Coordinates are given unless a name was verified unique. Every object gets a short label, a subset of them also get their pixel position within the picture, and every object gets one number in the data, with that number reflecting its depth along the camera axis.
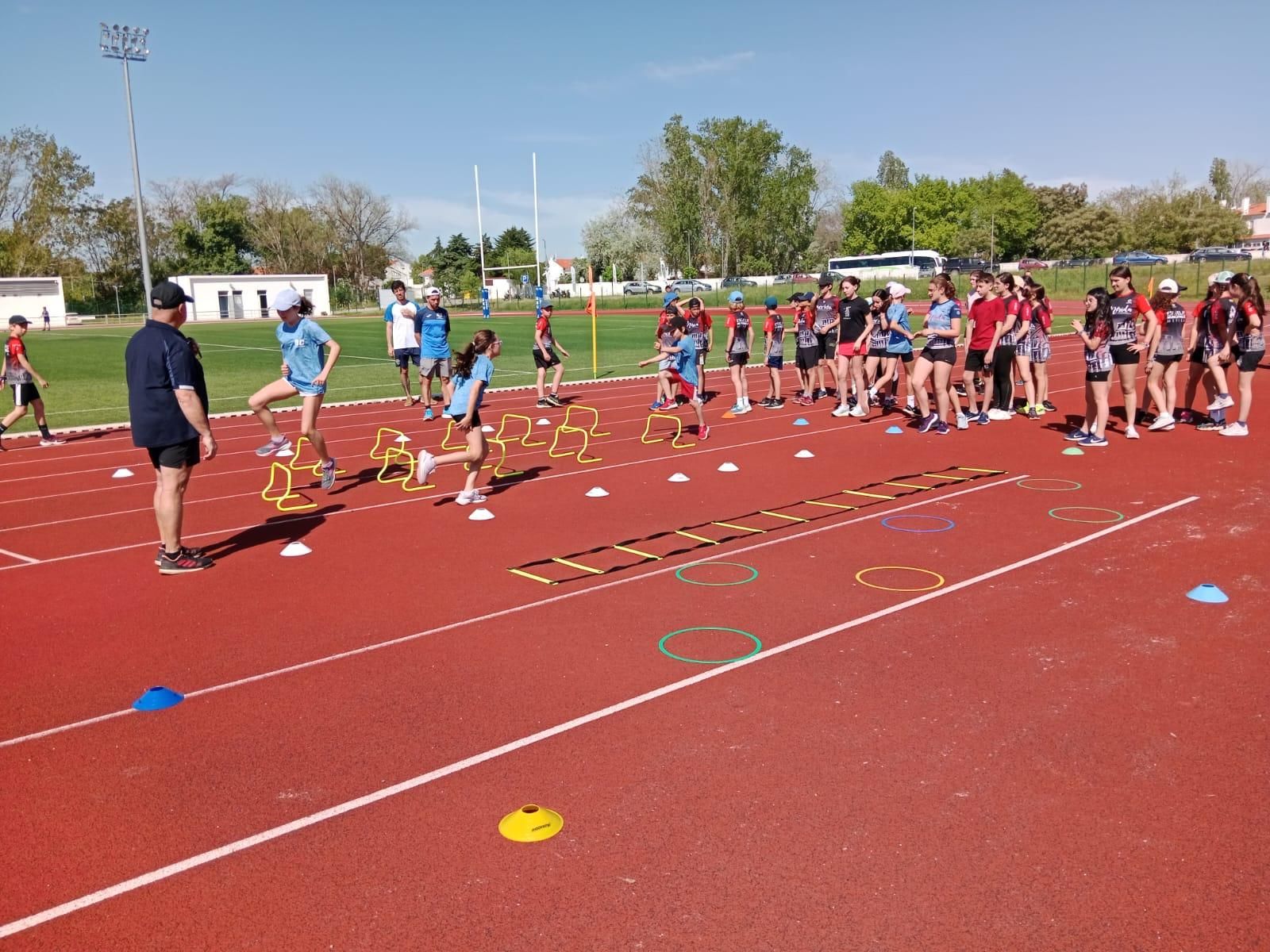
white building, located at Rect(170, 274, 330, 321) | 70.31
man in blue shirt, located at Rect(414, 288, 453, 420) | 13.82
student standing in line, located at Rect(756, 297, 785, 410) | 14.70
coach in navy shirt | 6.62
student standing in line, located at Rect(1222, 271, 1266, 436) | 10.56
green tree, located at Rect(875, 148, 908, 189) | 128.25
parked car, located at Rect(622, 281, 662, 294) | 72.06
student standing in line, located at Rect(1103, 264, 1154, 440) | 10.53
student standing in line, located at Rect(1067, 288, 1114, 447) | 10.58
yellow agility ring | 6.23
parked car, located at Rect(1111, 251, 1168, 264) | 60.44
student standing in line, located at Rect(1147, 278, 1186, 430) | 11.01
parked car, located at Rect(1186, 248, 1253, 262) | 56.72
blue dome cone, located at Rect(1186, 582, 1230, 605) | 5.78
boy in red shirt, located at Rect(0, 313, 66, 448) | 12.58
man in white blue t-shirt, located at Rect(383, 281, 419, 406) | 15.20
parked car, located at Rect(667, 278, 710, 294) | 63.81
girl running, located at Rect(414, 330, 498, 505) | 8.40
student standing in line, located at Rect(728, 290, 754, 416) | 14.44
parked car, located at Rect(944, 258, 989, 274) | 69.47
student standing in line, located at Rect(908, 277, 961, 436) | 11.62
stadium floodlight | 34.75
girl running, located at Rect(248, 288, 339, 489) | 9.14
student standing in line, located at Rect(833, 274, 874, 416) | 13.70
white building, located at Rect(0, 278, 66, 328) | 62.91
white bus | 70.08
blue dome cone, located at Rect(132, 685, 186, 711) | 4.66
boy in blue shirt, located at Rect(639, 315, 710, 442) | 12.02
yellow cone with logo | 3.48
